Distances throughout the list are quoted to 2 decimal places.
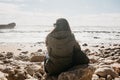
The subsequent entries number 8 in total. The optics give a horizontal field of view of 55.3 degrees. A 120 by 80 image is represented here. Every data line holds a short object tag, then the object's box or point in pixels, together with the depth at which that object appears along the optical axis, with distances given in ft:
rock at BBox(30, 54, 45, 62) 18.63
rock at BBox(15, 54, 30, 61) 19.90
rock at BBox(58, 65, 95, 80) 9.66
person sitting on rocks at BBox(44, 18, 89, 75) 10.60
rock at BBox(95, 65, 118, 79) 10.04
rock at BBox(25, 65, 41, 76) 12.84
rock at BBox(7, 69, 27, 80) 10.94
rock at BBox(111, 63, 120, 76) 11.59
